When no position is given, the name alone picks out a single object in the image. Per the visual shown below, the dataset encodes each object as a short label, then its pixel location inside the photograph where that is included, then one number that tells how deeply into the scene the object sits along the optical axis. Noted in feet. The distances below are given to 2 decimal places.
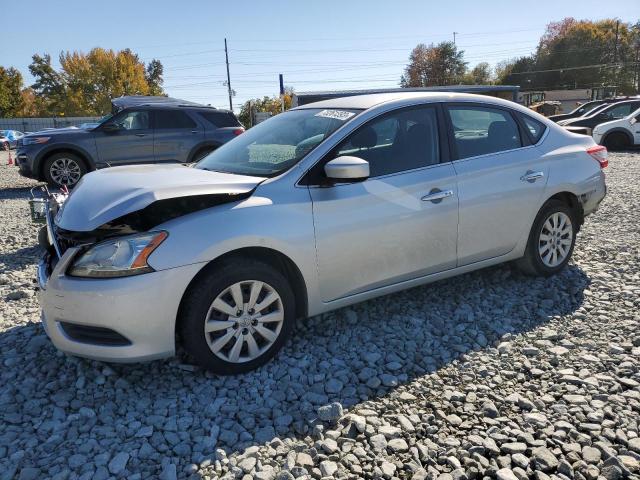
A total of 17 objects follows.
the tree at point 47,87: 231.71
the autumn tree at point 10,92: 213.46
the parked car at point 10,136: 109.70
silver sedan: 9.55
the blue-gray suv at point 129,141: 34.73
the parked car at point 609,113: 57.62
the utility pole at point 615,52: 239.81
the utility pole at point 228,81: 179.13
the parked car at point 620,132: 55.52
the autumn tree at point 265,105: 169.58
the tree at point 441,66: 279.69
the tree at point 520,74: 261.65
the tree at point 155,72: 318.61
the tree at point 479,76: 275.39
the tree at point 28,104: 233.55
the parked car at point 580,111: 66.33
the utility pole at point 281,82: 113.73
